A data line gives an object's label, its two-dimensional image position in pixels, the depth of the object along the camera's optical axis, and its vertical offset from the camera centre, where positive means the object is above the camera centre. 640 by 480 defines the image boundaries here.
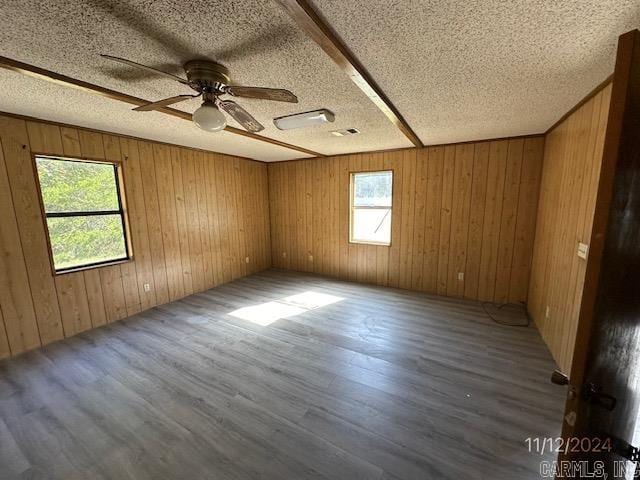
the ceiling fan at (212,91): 1.49 +0.68
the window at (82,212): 2.68 -0.02
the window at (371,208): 4.25 -0.06
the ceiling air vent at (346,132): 2.90 +0.83
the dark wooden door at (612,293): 0.77 -0.32
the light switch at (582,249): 1.86 -0.36
